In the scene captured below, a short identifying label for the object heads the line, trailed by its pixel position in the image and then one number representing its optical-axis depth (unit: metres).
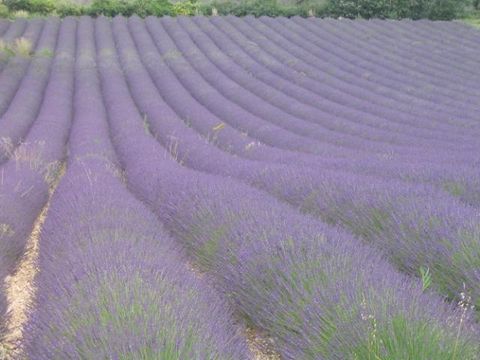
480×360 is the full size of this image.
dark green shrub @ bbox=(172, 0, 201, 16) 23.59
